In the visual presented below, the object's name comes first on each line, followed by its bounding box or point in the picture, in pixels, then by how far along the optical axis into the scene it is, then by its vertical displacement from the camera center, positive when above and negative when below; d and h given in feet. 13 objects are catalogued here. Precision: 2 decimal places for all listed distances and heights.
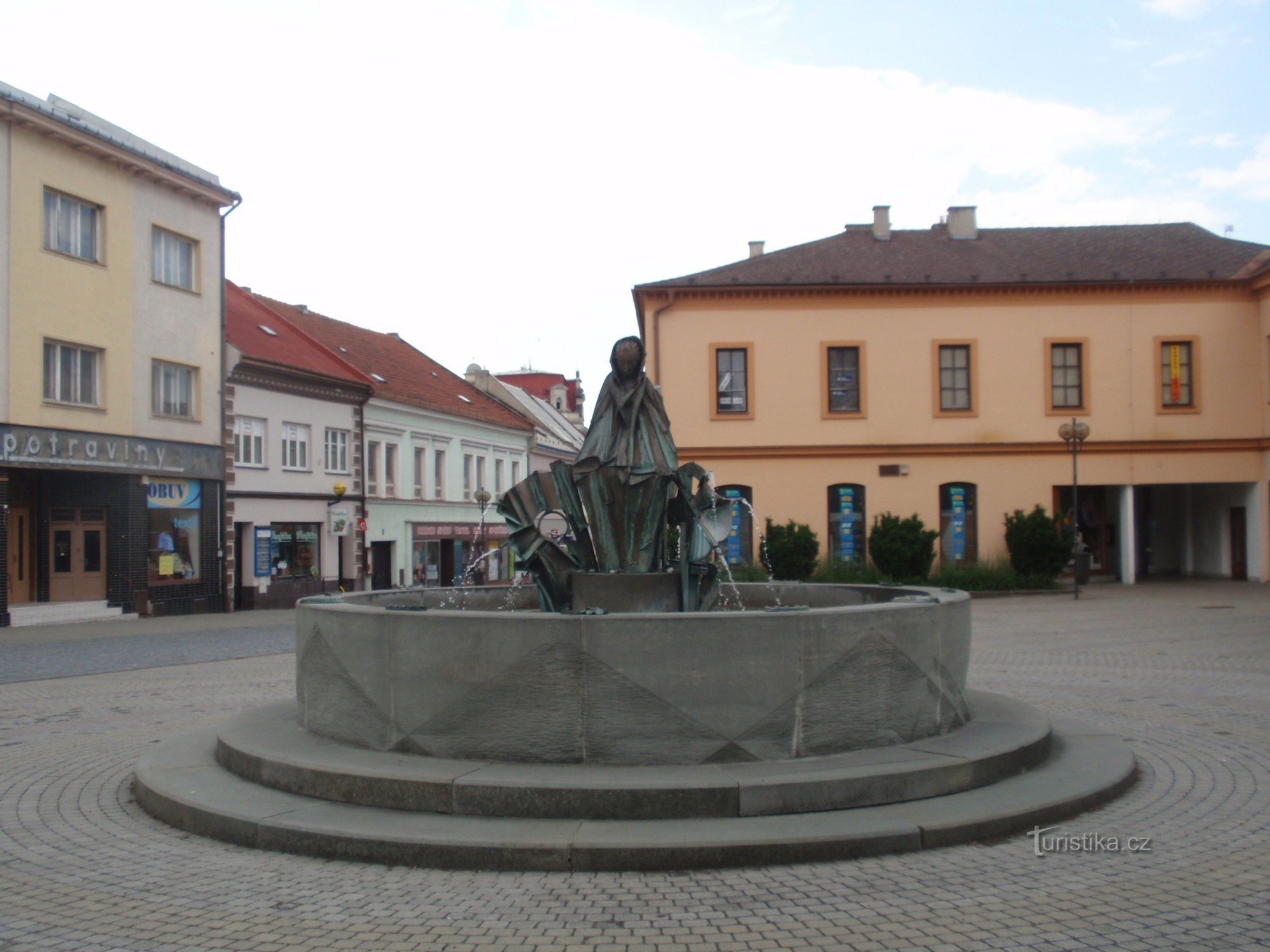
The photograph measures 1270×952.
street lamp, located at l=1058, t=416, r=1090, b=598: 94.53 +5.41
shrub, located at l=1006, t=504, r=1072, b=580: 97.45 -3.98
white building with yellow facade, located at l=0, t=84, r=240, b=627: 82.94 +10.82
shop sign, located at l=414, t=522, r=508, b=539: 143.84 -3.44
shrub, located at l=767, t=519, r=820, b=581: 97.91 -4.46
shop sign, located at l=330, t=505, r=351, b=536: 119.75 -1.63
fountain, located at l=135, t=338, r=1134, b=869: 19.86 -5.02
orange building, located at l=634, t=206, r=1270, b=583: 107.55 +10.79
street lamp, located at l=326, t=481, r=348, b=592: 118.11 +0.57
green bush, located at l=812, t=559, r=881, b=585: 94.79 -5.99
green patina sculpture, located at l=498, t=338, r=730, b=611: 32.01 +0.04
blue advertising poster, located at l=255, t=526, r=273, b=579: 107.96 -4.52
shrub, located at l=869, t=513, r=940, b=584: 96.63 -4.12
